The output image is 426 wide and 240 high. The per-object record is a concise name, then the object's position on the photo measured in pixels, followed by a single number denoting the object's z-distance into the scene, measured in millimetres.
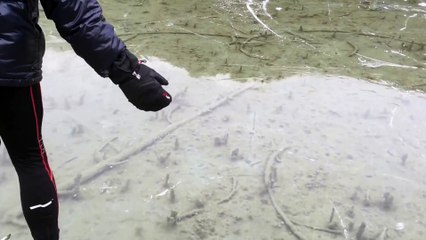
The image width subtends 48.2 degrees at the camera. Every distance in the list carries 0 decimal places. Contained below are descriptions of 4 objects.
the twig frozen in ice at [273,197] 2844
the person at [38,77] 1847
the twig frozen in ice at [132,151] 3160
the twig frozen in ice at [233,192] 3070
